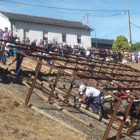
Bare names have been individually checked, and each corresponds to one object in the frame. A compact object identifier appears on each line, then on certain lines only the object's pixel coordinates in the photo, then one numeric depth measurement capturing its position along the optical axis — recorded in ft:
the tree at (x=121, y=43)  147.48
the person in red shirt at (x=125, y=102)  32.99
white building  105.81
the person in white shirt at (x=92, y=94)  31.04
